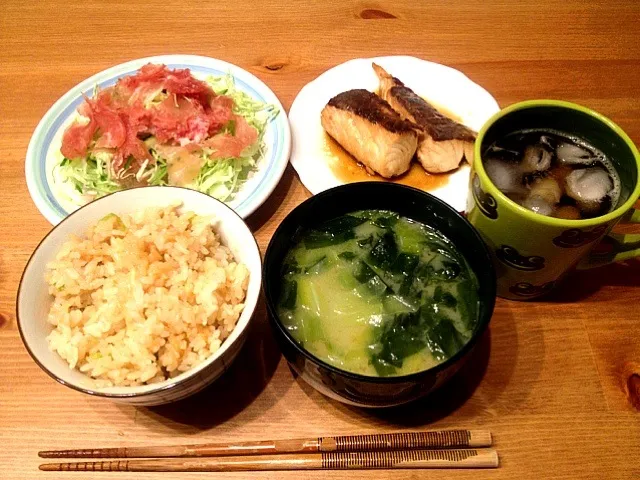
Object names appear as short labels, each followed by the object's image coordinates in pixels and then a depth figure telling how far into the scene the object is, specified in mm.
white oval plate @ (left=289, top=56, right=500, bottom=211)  439
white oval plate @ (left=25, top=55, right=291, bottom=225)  411
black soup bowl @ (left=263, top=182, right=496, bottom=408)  287
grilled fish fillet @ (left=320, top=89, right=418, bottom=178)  428
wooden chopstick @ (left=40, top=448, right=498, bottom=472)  319
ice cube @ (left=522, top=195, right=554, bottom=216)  336
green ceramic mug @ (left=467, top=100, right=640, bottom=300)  317
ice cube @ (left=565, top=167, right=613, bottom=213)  340
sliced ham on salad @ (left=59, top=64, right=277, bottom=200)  429
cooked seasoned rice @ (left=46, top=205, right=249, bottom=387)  304
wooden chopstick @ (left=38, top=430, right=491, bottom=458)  322
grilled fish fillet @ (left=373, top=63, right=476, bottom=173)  432
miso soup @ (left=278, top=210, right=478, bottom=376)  311
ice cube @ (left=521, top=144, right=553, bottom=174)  358
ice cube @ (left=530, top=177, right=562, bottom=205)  345
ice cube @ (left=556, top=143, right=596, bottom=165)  359
